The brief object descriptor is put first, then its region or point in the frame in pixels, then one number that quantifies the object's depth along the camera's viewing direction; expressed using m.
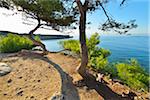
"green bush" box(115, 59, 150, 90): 3.37
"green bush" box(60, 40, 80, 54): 3.20
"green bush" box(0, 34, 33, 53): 2.96
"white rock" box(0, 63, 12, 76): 1.89
